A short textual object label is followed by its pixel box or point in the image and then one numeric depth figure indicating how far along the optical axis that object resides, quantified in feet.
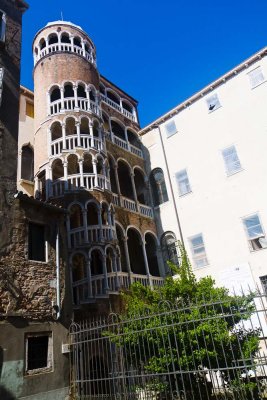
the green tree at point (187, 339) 29.63
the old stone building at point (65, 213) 32.01
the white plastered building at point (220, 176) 58.95
